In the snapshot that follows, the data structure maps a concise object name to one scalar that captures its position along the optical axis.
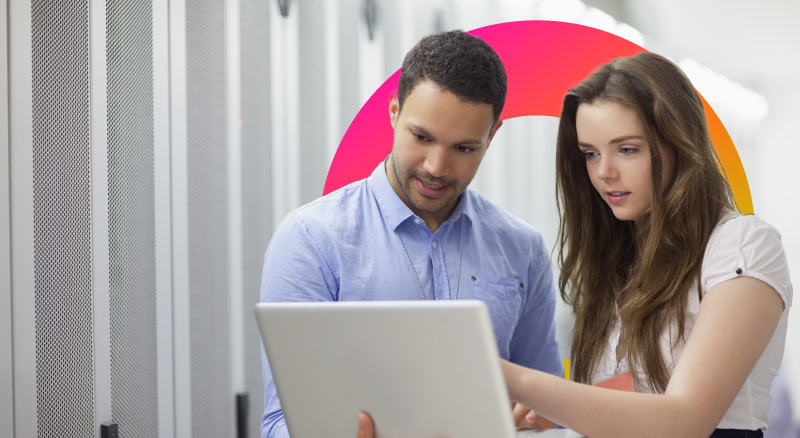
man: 1.56
